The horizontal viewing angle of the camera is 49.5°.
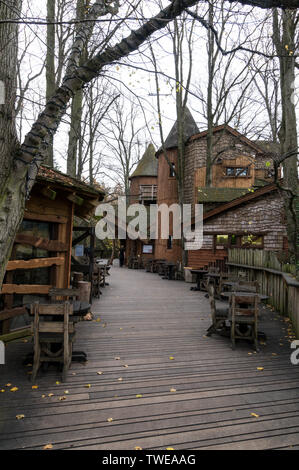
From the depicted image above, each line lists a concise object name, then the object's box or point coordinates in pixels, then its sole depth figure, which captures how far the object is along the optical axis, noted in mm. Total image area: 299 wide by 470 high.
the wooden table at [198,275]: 15320
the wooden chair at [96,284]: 12877
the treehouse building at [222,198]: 16219
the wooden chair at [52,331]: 4950
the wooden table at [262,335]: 7215
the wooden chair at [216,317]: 7296
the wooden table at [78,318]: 5469
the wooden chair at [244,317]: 6648
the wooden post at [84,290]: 10039
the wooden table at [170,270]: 20555
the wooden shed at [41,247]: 6707
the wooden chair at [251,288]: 8383
